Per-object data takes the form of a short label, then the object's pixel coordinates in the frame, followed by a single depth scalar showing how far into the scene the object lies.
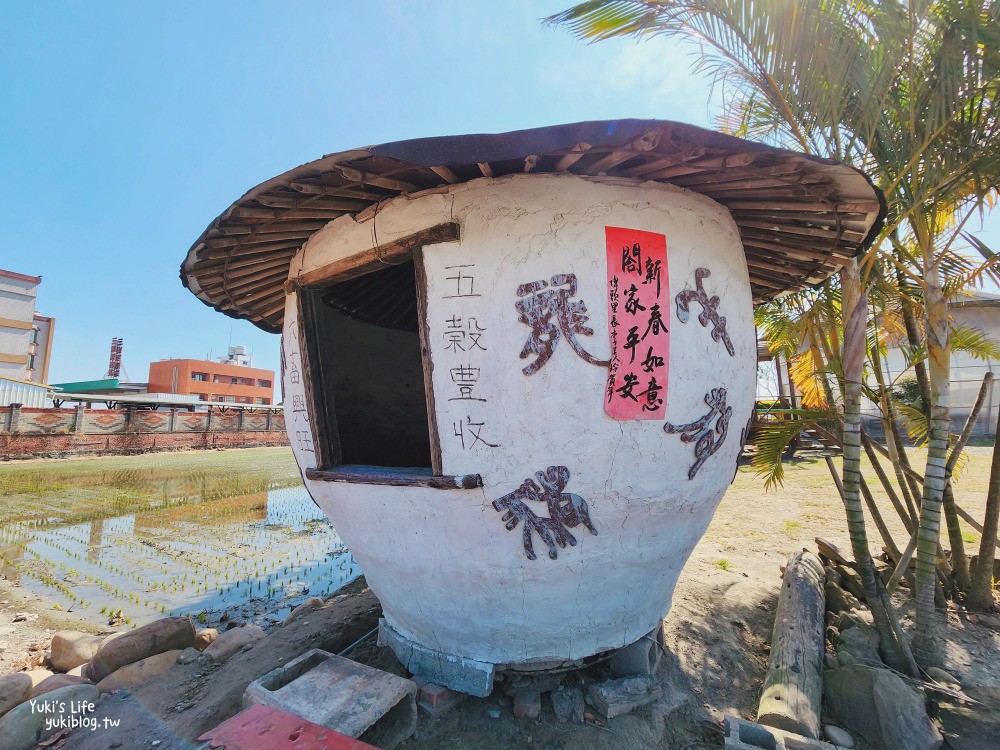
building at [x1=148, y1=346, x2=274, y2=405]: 44.34
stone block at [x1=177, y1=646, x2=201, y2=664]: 4.79
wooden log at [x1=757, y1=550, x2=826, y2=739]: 3.21
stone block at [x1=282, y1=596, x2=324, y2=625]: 5.81
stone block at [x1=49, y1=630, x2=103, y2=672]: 5.01
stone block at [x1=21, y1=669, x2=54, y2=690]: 4.64
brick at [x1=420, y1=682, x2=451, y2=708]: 3.38
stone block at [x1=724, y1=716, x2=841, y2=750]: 2.81
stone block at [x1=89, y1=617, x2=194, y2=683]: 4.63
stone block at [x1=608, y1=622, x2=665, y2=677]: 3.71
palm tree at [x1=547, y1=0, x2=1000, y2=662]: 3.81
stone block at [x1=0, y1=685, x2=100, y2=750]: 3.61
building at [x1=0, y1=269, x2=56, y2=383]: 30.50
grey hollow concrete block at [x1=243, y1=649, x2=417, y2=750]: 2.91
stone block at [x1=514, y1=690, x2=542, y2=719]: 3.41
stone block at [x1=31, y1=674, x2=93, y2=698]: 4.29
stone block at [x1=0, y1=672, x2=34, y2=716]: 4.09
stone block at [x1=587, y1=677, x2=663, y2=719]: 3.38
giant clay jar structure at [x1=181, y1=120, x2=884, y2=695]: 2.98
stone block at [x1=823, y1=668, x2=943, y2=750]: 3.18
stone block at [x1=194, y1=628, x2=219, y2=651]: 5.30
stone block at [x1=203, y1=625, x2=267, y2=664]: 4.85
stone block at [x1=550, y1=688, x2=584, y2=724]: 3.39
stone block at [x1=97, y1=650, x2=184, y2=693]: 4.41
